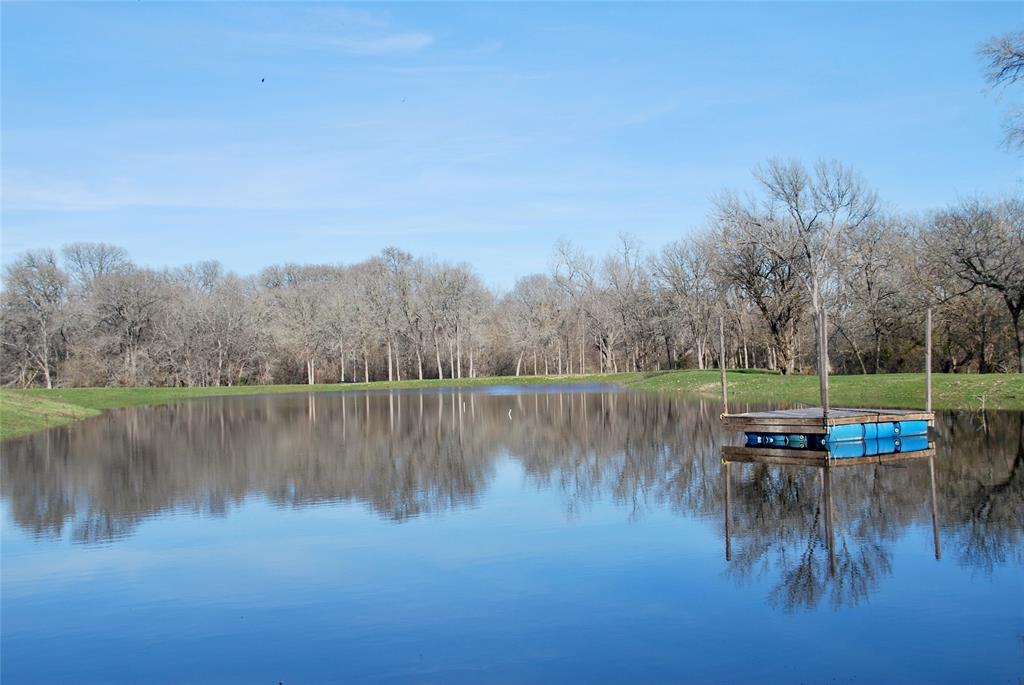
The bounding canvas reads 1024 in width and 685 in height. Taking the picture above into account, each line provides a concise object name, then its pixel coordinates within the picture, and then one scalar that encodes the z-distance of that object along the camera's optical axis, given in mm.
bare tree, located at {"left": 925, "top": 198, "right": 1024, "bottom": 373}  42369
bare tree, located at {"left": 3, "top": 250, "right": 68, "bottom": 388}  73125
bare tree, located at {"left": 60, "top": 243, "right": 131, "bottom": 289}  90500
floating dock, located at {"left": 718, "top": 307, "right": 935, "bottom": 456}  21312
